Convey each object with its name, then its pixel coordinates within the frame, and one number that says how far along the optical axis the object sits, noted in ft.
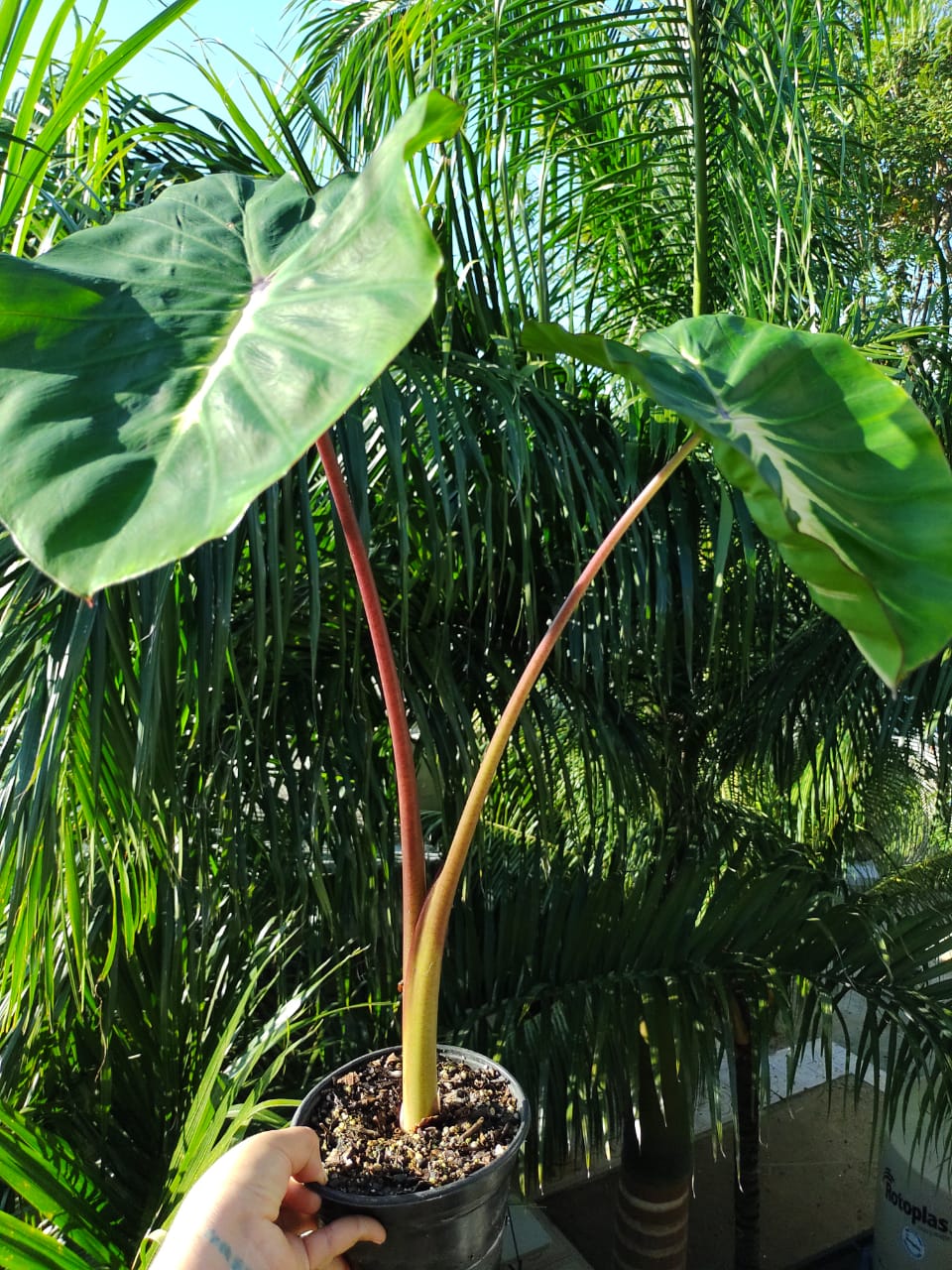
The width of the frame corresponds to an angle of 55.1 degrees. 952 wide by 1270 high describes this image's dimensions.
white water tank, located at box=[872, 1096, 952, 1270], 6.86
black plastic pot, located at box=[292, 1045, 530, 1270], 2.29
